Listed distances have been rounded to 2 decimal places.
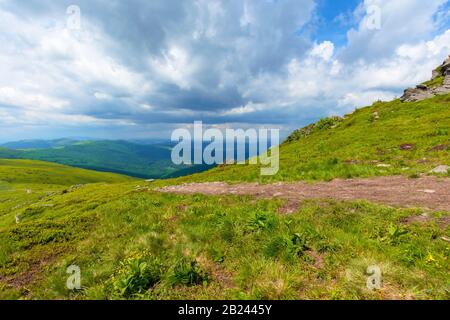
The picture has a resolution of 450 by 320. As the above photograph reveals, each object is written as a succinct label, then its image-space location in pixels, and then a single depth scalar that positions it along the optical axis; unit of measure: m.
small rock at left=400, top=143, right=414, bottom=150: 22.34
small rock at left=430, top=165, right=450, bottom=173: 15.07
